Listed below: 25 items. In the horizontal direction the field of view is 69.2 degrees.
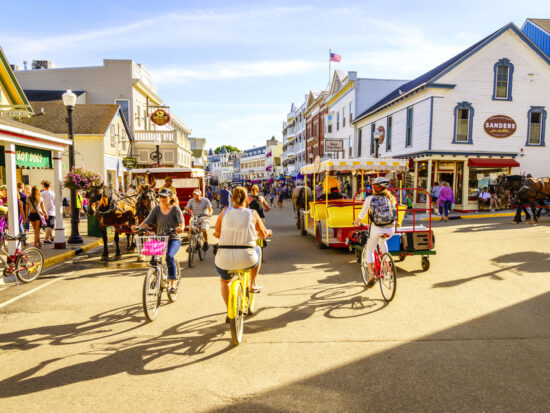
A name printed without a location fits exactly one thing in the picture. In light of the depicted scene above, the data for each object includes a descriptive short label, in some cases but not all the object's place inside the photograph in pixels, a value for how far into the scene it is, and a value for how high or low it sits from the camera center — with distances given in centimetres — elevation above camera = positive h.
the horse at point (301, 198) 1647 -72
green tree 16344 +1292
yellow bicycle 471 -150
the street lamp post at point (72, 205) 1229 -84
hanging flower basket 1180 -2
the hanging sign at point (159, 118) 3022 +466
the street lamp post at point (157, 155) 2316 +143
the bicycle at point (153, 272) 564 -138
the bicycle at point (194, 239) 986 -153
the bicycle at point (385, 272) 652 -153
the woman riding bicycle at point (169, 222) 650 -70
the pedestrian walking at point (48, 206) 1318 -92
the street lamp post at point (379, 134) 1990 +243
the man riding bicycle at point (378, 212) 673 -53
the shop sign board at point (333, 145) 2859 +267
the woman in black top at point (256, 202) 1033 -57
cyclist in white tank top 496 -75
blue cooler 874 -135
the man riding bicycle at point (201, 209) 1092 -82
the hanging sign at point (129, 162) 2312 +98
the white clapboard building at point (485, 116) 2275 +387
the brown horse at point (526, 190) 1563 -30
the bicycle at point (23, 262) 804 -175
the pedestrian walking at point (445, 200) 1889 -86
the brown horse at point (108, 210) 1016 -82
